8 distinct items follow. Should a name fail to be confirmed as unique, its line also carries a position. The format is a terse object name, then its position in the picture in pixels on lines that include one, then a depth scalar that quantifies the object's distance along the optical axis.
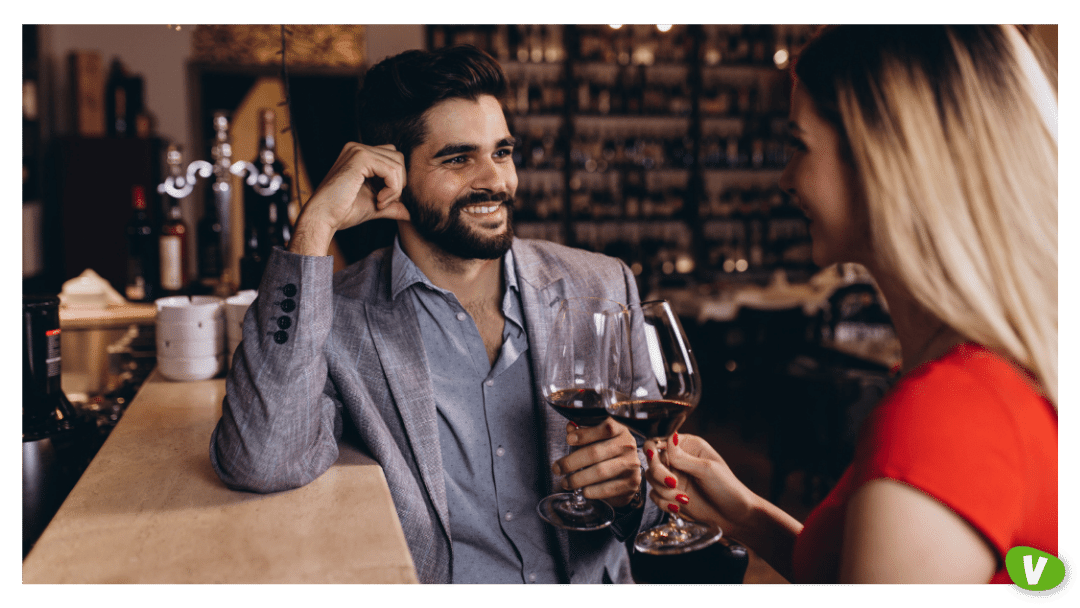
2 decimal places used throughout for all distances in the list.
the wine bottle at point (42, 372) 1.25
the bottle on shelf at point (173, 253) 2.11
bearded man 1.10
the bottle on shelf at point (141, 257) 2.20
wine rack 5.42
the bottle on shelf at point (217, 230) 2.17
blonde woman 0.71
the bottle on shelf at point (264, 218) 1.87
